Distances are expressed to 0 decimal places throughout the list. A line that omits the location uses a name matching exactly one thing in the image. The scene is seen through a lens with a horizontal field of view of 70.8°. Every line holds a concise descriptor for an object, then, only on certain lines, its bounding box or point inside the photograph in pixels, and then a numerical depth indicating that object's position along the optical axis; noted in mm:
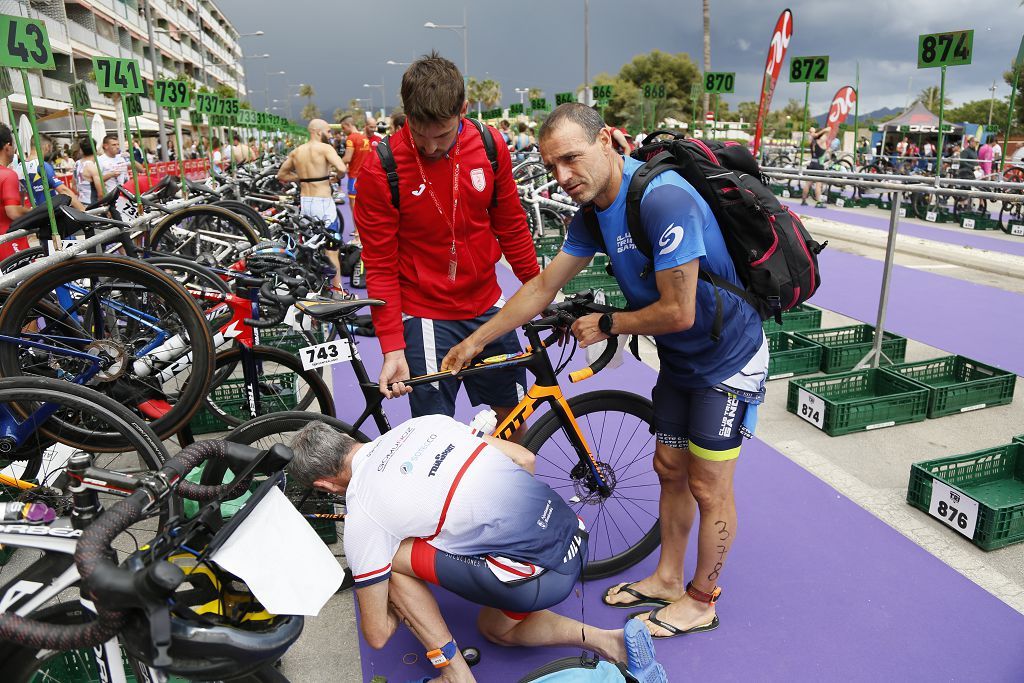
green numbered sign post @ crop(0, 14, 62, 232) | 3801
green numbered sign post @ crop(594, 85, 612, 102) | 15944
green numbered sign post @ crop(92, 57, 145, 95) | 7082
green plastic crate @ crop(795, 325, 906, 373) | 5391
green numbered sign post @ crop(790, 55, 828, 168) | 8680
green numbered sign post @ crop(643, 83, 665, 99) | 15078
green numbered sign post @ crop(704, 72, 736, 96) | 12039
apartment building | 31406
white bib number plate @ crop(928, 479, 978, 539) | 3293
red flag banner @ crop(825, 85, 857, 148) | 15484
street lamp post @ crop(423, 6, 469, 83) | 33438
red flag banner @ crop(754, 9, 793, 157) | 7480
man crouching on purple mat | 2193
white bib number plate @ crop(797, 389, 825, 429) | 4523
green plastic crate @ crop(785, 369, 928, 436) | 4453
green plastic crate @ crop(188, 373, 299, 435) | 4289
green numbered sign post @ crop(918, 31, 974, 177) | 5152
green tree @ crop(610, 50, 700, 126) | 54469
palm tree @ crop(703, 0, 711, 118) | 30998
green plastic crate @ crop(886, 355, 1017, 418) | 4645
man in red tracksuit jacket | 2846
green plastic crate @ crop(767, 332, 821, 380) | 5395
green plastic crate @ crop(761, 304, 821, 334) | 6148
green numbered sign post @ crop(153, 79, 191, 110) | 9273
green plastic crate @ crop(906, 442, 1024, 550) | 3215
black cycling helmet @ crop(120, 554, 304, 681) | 1407
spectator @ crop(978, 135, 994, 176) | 14932
